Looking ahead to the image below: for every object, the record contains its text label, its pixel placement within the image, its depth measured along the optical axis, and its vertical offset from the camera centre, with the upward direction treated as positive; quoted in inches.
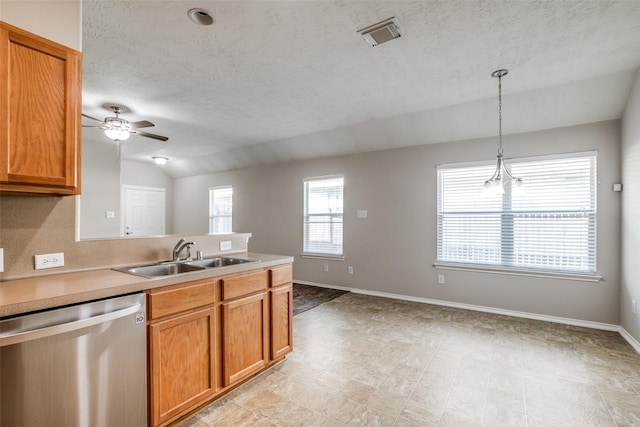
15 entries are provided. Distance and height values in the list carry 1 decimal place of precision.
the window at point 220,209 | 293.1 +5.0
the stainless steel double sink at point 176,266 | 84.2 -16.3
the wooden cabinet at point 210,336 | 70.5 -34.5
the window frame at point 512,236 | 144.3 -12.8
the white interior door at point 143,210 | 295.0 +4.0
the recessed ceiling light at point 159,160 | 237.9 +43.8
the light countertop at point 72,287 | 51.7 -15.1
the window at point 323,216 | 225.5 -1.6
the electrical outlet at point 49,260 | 70.5 -11.3
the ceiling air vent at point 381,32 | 88.4 +56.7
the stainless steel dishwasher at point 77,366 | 49.9 -28.9
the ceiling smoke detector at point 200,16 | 84.2 +57.7
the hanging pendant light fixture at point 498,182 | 119.7 +13.0
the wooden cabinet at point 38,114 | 59.0 +21.1
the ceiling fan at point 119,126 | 147.1 +44.3
